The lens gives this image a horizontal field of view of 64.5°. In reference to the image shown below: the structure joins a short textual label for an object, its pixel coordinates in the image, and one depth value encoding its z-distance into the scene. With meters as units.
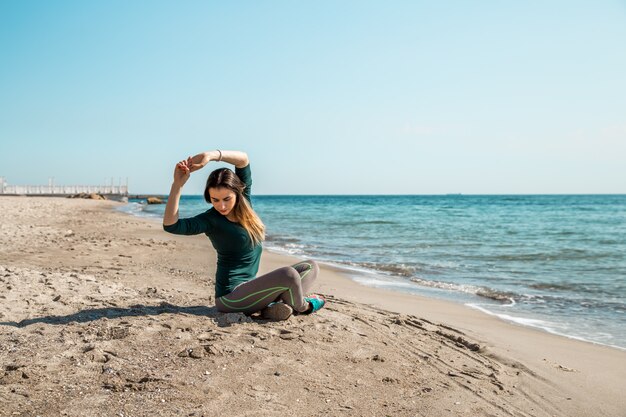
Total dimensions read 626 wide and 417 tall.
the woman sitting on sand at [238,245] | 4.55
